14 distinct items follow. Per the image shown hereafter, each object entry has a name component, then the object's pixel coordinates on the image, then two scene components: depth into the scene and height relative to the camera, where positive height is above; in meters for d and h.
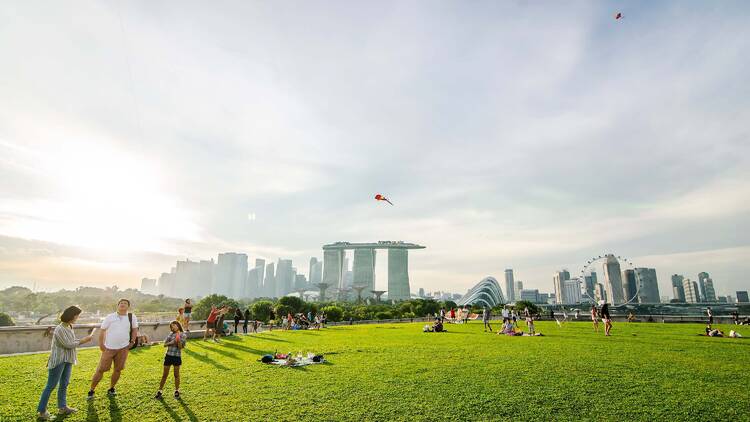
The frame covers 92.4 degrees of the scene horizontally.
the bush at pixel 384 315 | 70.81 -4.07
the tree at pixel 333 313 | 65.74 -3.55
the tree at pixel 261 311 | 81.50 -3.94
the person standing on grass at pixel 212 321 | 20.17 -1.56
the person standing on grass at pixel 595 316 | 24.52 -1.34
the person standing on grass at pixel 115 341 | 7.97 -1.09
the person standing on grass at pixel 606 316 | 20.98 -1.15
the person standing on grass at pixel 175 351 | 8.23 -1.32
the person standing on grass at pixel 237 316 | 24.27 -1.55
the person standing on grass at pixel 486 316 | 26.06 -1.48
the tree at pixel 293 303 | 82.73 -2.18
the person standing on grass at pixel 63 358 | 6.99 -1.30
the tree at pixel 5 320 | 53.62 -4.29
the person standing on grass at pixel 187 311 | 17.54 -0.88
